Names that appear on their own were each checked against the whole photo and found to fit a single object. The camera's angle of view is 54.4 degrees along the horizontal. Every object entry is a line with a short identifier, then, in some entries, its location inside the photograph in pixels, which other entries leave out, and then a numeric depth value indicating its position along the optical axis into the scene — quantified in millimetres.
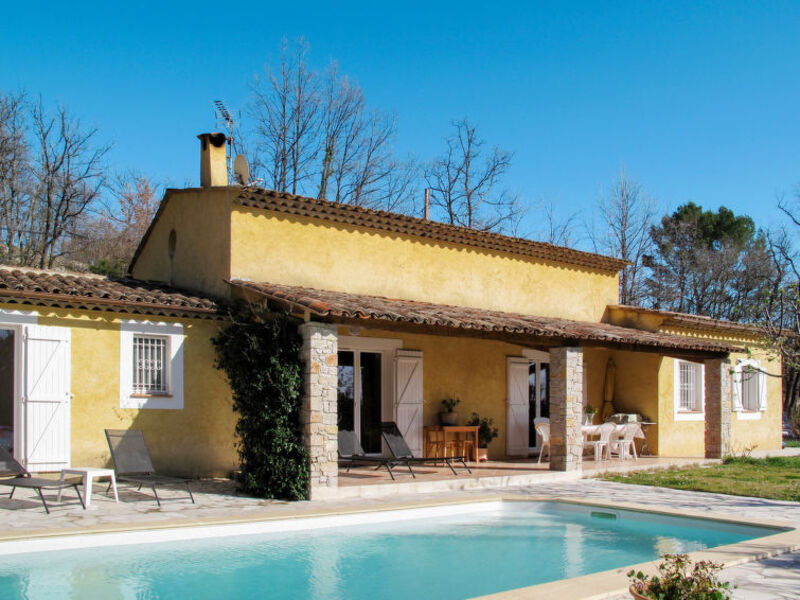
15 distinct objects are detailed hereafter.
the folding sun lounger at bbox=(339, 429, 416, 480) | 12070
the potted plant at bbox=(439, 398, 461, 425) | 15164
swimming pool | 6977
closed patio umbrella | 18261
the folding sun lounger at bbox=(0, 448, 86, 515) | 8883
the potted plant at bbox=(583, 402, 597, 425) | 17223
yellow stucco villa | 10891
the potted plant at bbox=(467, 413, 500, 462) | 15578
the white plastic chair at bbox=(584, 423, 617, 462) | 15648
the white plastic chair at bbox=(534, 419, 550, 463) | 15039
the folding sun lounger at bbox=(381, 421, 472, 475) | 12359
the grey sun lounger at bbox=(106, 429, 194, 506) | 9789
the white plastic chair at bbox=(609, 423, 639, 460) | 15850
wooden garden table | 14828
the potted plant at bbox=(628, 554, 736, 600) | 4586
